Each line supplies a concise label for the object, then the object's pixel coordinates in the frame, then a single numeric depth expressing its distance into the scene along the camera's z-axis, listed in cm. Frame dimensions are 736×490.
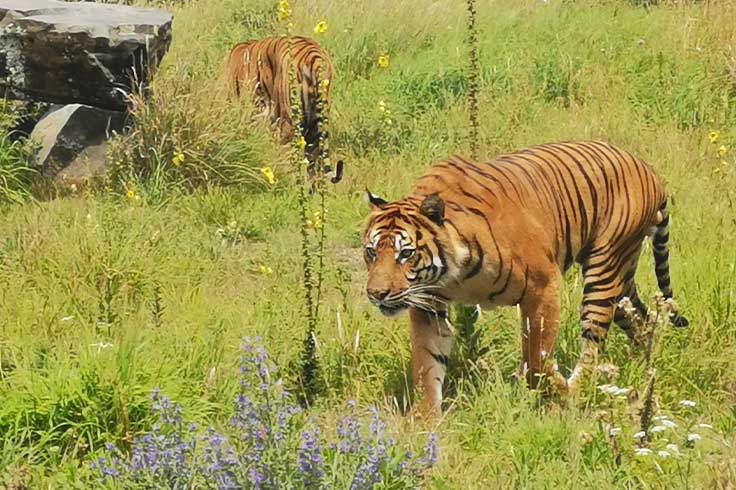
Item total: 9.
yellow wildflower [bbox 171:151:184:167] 1451
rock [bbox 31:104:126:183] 1559
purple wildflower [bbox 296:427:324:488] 682
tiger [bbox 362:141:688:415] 859
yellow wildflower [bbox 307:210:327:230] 961
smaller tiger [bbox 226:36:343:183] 1714
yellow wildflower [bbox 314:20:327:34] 1195
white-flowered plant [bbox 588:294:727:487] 704
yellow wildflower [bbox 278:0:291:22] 1004
